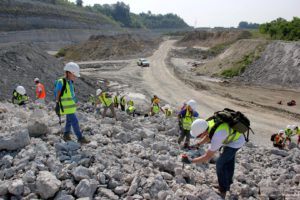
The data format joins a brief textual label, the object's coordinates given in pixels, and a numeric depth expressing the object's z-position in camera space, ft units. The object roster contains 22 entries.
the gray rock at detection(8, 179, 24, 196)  11.73
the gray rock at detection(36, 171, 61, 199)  11.89
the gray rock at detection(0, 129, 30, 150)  14.42
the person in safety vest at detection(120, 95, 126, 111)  42.12
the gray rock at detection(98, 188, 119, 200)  12.49
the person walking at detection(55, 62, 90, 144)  16.62
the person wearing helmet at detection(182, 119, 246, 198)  13.32
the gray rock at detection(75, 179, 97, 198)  12.22
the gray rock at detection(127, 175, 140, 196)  12.97
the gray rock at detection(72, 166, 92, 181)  12.94
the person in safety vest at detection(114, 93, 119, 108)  42.48
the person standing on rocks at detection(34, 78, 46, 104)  33.37
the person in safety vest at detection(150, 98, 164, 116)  39.26
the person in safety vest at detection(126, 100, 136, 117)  40.17
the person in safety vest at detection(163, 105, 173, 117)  39.23
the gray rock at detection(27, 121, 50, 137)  16.80
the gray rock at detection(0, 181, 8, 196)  11.75
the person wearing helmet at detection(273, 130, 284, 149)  31.02
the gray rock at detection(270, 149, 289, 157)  24.38
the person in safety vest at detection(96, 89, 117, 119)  33.19
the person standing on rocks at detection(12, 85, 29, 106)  31.68
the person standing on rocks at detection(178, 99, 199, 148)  23.92
